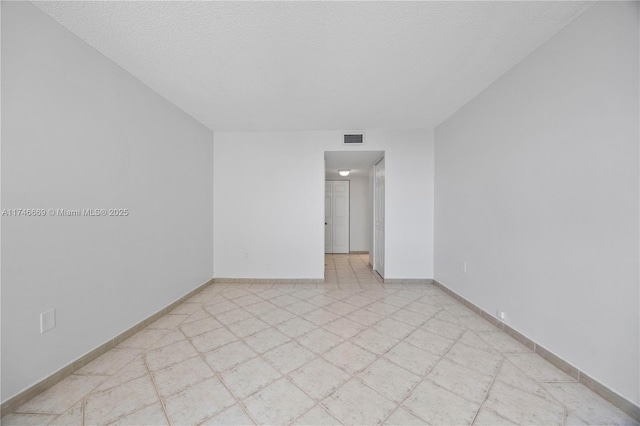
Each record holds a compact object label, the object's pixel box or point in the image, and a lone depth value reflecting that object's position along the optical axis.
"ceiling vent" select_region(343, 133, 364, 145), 3.78
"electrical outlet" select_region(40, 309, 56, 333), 1.50
